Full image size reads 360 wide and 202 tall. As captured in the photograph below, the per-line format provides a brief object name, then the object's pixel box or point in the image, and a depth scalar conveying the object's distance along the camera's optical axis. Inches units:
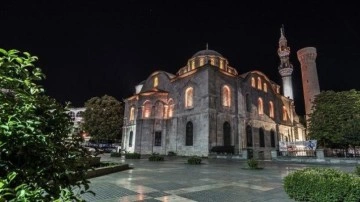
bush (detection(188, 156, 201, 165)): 840.3
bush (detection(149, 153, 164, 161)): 982.1
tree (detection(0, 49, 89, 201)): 89.0
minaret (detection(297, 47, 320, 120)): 2217.0
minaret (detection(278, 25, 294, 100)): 2327.8
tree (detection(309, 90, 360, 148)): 1198.3
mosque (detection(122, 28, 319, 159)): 1325.0
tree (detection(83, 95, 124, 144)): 1825.8
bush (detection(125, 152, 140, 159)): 1127.6
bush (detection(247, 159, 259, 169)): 674.2
